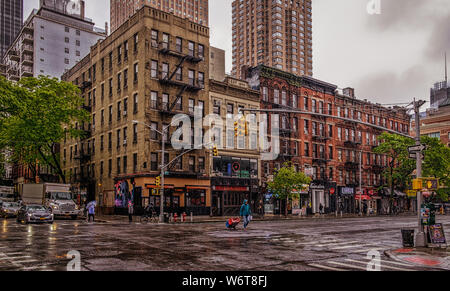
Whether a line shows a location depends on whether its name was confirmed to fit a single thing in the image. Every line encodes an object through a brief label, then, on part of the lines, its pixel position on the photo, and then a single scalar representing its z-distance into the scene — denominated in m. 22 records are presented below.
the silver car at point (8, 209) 43.56
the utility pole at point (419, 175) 18.42
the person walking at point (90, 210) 37.47
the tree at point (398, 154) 60.88
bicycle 37.81
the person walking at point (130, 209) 37.55
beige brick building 46.09
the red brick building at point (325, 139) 57.78
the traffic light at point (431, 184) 18.47
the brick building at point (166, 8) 160.77
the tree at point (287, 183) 49.25
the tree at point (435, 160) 59.34
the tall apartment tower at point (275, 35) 152.38
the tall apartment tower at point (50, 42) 97.56
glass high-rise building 188.62
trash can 18.52
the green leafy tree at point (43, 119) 47.07
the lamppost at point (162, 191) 37.50
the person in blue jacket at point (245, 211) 28.34
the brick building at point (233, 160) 51.19
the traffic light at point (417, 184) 18.72
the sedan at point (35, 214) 32.50
